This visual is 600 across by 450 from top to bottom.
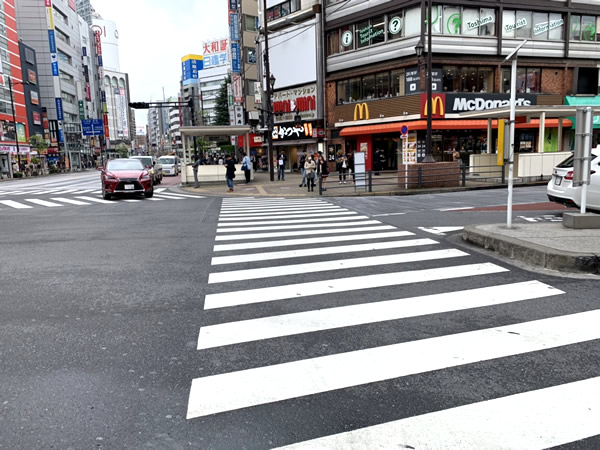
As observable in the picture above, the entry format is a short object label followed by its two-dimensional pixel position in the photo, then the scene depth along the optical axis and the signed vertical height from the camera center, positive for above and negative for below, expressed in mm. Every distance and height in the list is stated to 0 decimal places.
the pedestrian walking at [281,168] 28864 -756
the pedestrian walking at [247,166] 27172 -531
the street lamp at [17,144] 58462 +2598
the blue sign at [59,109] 80769 +9483
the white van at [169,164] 42906 -401
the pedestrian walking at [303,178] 23406 -1145
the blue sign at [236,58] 52781 +11538
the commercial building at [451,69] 31047 +5970
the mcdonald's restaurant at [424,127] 31062 +1743
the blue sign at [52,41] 79231 +21328
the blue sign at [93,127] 81938 +6268
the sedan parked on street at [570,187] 10188 -898
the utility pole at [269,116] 27900 +2522
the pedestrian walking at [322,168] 20702 -605
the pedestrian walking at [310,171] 21012 -694
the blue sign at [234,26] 53938 +15538
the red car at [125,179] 18828 -725
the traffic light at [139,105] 26173 +3220
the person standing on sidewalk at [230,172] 22156 -665
